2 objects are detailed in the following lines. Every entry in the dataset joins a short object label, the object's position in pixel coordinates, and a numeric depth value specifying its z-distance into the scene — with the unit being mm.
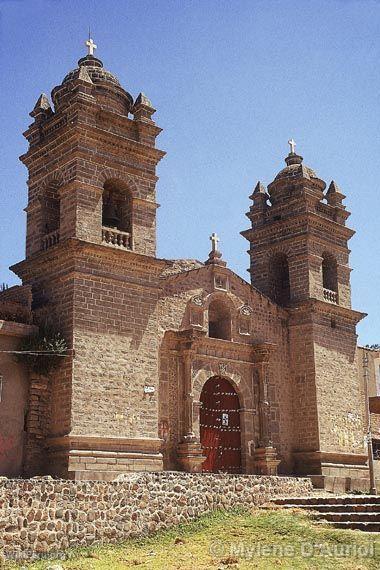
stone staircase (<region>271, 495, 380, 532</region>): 17078
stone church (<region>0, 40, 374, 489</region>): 19141
